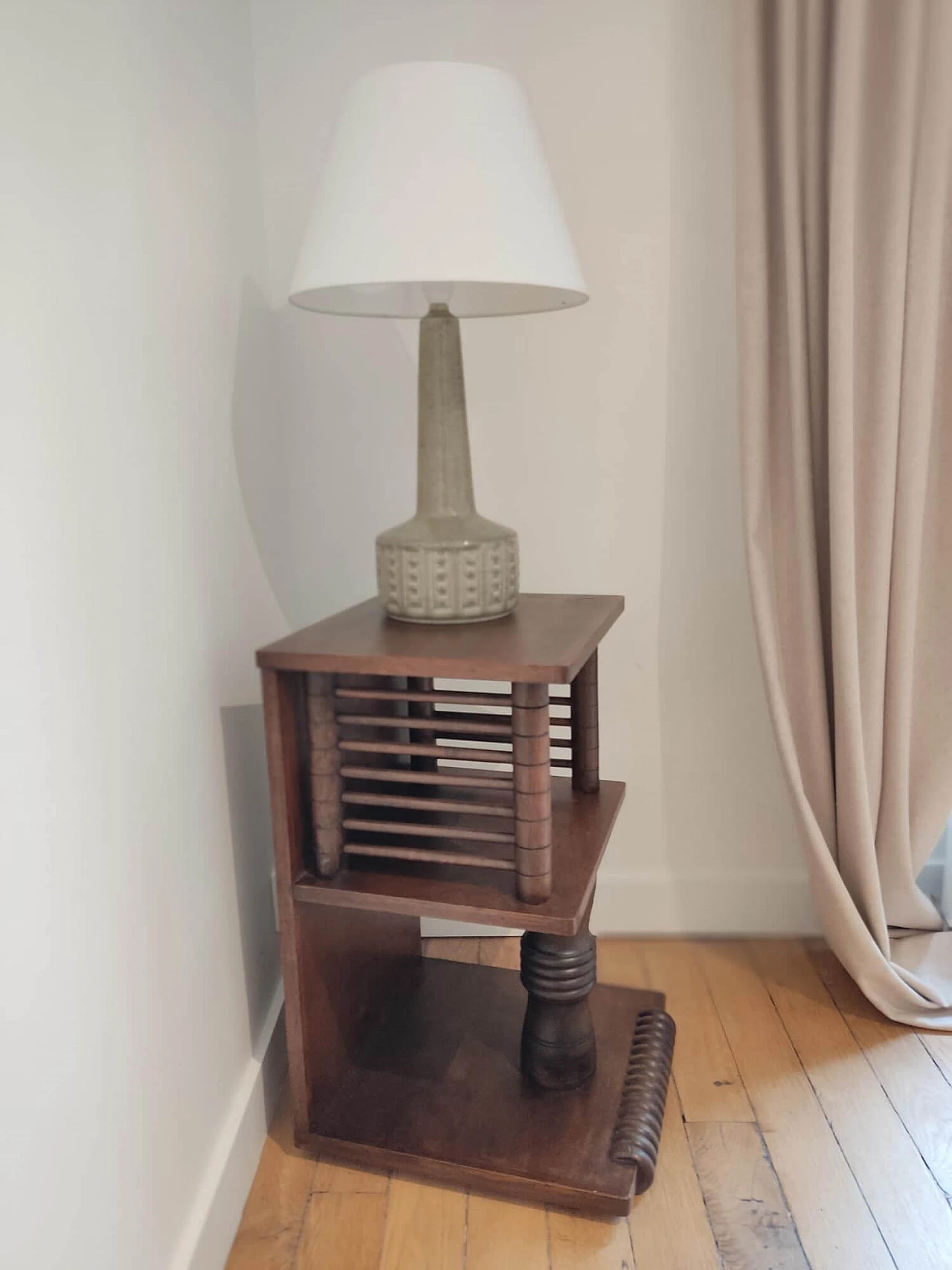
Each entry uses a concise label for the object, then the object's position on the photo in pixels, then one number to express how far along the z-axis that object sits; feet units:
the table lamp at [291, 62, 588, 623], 3.42
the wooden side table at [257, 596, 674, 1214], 3.76
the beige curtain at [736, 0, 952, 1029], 4.67
